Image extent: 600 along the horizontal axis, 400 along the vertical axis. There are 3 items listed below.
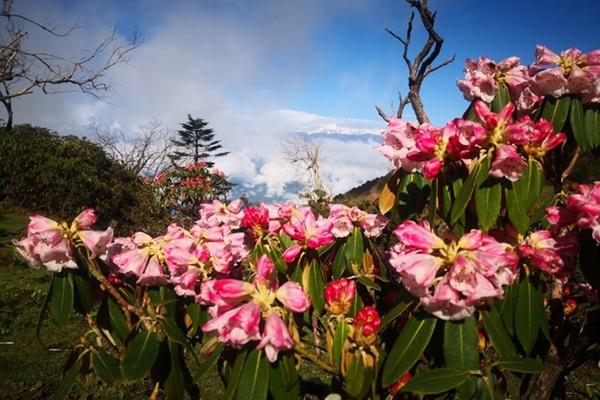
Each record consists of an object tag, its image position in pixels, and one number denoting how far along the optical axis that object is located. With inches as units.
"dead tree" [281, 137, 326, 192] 641.0
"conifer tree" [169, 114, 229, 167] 1370.6
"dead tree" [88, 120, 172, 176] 860.6
